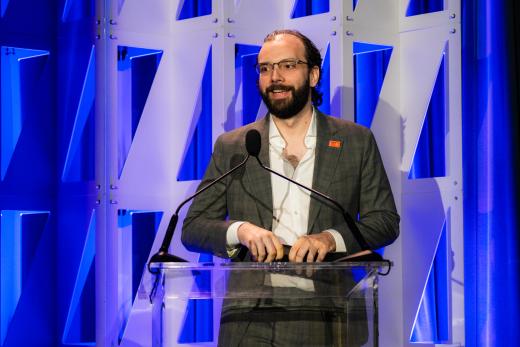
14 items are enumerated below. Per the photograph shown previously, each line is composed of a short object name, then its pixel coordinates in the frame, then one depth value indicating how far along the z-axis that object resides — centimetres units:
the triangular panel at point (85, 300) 734
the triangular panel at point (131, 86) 739
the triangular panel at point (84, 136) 740
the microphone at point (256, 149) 480
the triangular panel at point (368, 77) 745
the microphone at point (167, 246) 440
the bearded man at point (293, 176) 564
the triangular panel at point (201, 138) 749
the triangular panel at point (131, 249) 726
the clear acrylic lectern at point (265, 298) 405
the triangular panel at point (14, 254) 677
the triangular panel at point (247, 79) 750
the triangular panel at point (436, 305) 718
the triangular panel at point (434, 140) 729
